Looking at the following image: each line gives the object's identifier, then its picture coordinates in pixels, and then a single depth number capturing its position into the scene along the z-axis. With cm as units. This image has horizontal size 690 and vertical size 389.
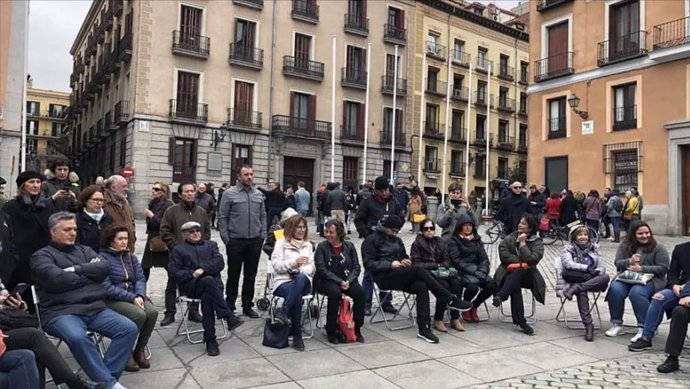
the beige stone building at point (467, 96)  3756
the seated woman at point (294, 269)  571
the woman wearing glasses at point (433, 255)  661
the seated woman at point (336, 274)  591
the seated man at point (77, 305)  411
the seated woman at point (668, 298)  581
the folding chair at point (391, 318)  659
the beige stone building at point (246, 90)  2808
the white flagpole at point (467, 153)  3822
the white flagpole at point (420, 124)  3628
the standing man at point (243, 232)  682
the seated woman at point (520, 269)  663
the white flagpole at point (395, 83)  3182
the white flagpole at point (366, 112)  3113
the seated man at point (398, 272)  618
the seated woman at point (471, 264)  680
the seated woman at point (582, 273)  651
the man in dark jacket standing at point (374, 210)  748
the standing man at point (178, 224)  645
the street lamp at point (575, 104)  2302
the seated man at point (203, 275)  540
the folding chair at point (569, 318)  686
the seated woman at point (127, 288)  477
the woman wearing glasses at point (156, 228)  682
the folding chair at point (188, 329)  567
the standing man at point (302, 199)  1872
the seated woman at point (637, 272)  625
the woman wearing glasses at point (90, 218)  543
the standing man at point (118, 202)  598
